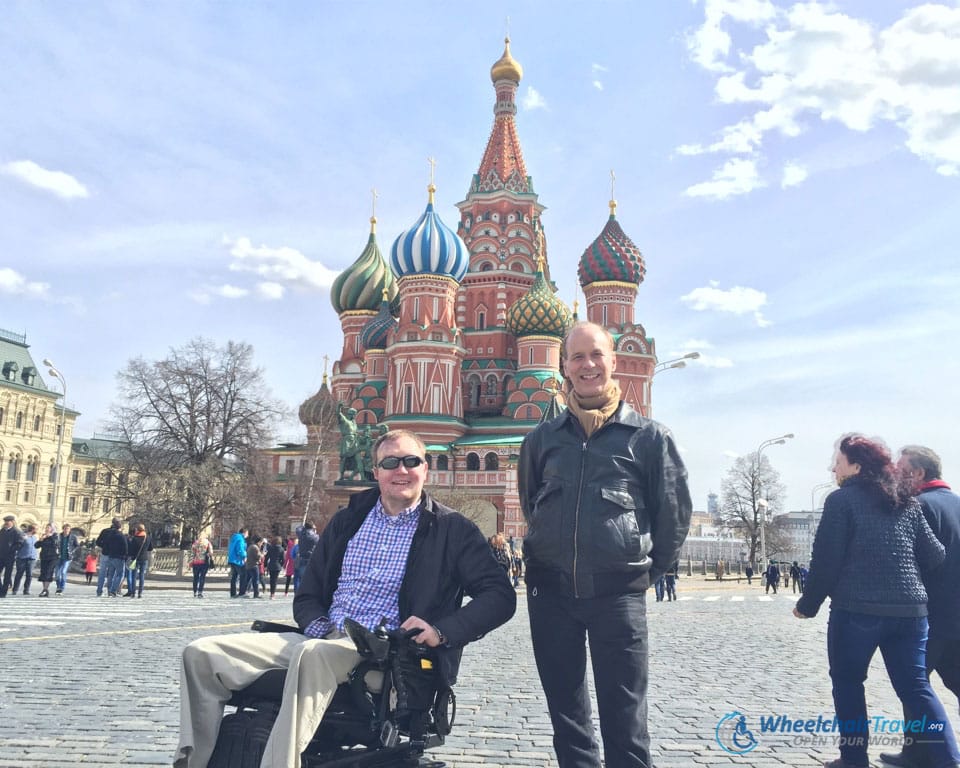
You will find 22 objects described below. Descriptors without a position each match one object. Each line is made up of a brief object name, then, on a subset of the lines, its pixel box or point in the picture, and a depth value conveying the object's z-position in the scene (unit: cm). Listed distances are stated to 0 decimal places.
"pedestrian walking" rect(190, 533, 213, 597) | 1828
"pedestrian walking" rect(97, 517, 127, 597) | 1708
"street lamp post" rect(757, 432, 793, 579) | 3679
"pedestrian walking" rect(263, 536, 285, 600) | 1984
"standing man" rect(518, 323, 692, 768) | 353
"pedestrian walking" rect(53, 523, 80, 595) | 1780
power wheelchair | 340
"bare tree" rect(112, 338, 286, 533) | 3512
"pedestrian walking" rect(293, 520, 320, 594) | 1711
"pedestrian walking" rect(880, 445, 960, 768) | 482
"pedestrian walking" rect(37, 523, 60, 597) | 1708
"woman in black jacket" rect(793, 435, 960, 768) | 440
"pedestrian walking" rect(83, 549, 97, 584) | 2338
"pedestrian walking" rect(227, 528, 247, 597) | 1883
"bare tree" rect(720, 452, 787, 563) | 5828
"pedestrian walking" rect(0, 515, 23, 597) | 1614
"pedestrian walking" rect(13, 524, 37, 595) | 1689
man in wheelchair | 340
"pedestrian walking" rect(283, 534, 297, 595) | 2038
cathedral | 4569
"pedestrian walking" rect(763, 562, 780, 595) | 2998
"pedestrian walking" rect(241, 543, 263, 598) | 1861
